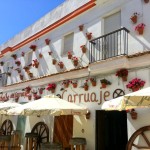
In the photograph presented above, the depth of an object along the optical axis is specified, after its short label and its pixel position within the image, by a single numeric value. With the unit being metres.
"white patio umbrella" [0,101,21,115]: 11.29
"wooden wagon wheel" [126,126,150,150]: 7.44
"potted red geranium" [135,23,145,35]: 8.52
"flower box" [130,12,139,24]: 8.85
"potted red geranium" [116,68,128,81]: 8.52
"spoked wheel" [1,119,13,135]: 14.90
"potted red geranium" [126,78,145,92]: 7.95
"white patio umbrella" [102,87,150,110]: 5.94
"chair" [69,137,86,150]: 8.90
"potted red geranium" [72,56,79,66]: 11.10
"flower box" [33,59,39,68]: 13.99
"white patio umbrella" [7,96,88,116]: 8.23
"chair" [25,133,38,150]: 11.28
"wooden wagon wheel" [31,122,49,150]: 11.67
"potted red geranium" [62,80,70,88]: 11.11
